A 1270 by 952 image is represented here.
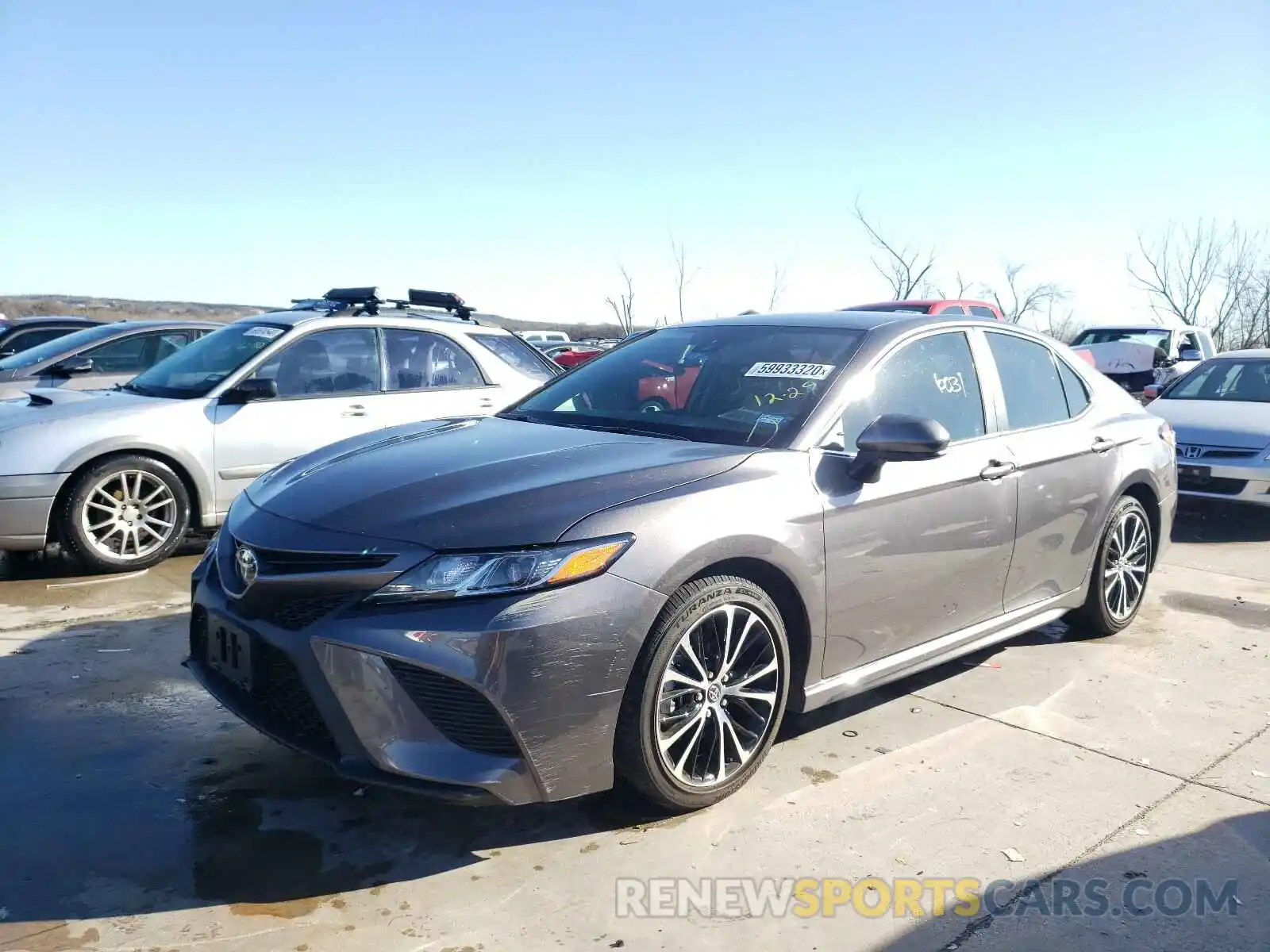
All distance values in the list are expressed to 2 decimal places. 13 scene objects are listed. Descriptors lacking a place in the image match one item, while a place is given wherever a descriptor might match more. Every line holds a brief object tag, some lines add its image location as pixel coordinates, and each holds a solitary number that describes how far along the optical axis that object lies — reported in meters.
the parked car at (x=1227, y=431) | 7.91
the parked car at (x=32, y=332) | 11.97
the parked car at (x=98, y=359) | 8.39
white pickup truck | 15.44
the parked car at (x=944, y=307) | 12.66
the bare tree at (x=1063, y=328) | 41.94
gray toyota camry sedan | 2.75
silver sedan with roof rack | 6.04
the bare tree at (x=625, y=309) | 37.16
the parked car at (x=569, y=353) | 20.22
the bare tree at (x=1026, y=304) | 40.69
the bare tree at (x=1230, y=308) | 42.94
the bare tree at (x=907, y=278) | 35.13
